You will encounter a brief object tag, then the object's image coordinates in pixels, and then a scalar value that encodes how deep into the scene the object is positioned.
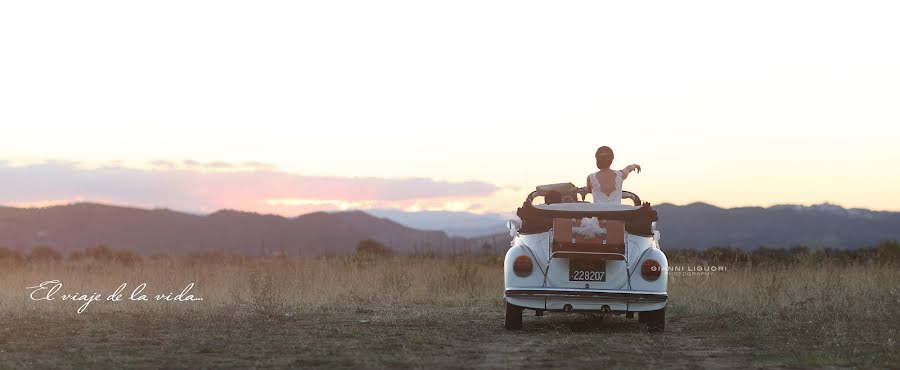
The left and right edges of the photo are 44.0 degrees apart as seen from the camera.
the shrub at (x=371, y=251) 34.67
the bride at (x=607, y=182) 15.50
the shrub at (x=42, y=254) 47.22
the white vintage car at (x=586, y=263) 14.41
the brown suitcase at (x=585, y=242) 14.33
